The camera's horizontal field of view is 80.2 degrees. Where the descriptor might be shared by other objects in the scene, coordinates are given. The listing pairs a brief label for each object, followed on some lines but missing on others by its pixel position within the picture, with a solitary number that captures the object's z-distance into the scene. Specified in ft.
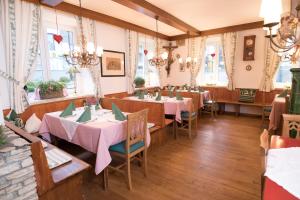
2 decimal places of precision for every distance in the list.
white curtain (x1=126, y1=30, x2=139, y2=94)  16.71
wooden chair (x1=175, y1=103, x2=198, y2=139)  12.17
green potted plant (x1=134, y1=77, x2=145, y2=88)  17.49
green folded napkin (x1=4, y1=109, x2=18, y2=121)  8.45
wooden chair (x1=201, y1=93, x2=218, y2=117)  17.92
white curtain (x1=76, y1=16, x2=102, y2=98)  13.07
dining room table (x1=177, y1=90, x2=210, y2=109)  16.16
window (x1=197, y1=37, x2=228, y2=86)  19.52
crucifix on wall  22.31
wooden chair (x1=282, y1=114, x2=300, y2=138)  6.12
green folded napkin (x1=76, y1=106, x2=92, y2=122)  7.57
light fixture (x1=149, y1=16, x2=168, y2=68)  14.03
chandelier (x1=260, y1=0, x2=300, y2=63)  4.77
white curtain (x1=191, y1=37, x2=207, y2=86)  20.21
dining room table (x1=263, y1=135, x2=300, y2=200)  2.97
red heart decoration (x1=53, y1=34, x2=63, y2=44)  9.33
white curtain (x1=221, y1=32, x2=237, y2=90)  18.11
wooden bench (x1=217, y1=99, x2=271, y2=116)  16.99
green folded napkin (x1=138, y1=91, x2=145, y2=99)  13.99
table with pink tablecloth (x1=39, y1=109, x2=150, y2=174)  6.65
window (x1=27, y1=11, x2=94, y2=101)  11.19
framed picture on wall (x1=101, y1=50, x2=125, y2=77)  14.65
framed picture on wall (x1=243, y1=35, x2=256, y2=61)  17.26
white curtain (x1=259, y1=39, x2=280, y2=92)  16.24
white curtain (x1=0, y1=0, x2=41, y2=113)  9.35
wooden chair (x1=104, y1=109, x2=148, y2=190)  6.94
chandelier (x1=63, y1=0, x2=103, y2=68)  8.54
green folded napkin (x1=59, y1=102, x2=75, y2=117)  8.54
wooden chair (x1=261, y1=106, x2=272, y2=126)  15.20
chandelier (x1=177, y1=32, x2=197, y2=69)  20.44
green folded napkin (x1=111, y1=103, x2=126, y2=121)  7.75
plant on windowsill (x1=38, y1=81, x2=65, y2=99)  11.05
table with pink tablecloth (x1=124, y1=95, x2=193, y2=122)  12.02
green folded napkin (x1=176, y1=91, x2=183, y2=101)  13.03
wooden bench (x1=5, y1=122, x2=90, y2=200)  4.31
